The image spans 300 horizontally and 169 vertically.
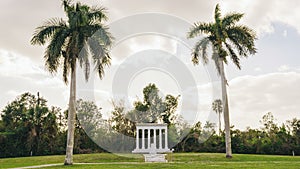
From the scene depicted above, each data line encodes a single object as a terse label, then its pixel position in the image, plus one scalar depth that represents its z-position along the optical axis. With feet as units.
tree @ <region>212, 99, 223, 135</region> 173.86
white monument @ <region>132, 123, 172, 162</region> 106.01
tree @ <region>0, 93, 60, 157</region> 120.67
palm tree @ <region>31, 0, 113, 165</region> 67.67
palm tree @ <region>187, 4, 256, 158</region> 79.15
